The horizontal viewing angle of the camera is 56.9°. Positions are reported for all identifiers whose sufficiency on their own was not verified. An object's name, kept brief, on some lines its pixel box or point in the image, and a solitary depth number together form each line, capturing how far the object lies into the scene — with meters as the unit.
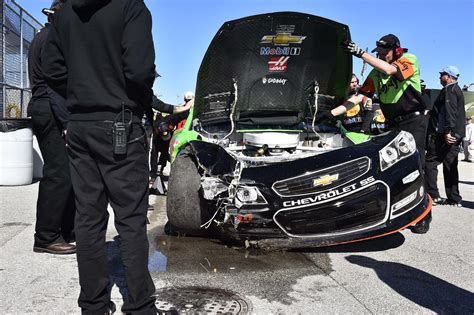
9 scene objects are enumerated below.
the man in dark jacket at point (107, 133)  2.29
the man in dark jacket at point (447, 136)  6.23
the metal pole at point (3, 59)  8.52
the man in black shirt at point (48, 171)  3.74
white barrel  7.11
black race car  3.49
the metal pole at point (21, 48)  9.15
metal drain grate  2.65
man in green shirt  4.72
